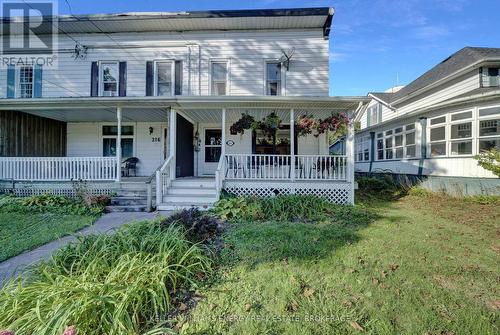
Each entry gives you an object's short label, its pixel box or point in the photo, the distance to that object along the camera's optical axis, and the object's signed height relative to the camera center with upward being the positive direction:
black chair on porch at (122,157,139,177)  10.84 -0.12
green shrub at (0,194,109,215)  7.52 -1.29
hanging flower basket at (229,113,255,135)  8.79 +1.35
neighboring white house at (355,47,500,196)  9.39 +1.86
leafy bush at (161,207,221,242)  4.35 -1.08
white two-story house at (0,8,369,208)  10.25 +3.68
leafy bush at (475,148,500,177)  8.33 +0.18
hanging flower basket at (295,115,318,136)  8.28 +1.30
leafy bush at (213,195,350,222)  6.59 -1.19
